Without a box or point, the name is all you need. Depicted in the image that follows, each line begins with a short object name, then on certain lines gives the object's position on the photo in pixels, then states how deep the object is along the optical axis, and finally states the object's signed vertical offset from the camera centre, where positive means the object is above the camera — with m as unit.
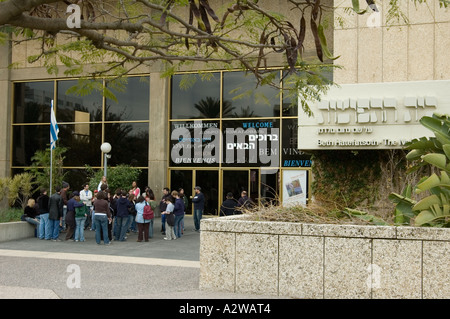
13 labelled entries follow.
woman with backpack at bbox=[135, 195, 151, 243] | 15.86 -1.82
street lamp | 22.38 +0.55
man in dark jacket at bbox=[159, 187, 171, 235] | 17.42 -1.50
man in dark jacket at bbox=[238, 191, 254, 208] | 17.73 -1.25
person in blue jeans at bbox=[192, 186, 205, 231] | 18.78 -1.62
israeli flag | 19.55 +1.07
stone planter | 6.94 -1.35
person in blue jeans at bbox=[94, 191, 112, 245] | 15.22 -1.58
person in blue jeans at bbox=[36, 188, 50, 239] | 16.50 -1.73
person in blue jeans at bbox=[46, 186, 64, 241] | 16.16 -1.66
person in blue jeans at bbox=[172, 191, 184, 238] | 17.08 -1.69
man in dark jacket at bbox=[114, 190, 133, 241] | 16.23 -1.68
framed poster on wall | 22.73 -0.96
